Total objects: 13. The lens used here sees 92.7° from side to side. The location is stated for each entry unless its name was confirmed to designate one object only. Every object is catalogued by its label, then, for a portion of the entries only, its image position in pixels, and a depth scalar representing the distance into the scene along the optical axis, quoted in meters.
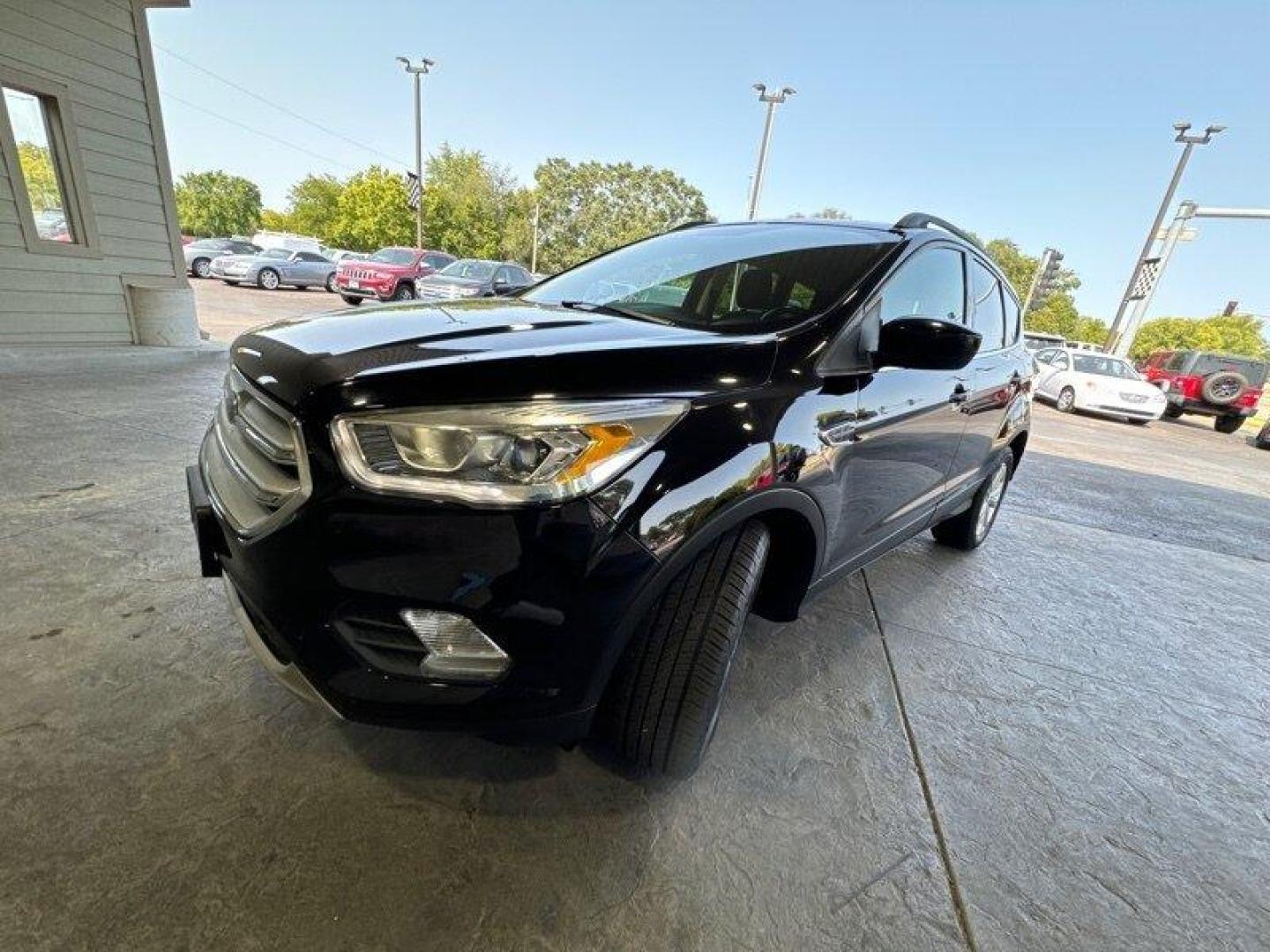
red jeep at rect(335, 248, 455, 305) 13.66
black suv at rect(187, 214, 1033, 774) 1.17
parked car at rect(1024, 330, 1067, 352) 17.23
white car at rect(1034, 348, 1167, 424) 12.12
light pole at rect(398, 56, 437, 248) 24.02
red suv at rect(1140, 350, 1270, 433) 13.00
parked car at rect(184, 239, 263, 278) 16.52
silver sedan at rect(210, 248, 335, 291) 16.14
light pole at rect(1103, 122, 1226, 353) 16.44
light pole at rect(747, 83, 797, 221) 18.67
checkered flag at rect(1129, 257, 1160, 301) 17.55
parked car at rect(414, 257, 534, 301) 12.34
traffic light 14.09
